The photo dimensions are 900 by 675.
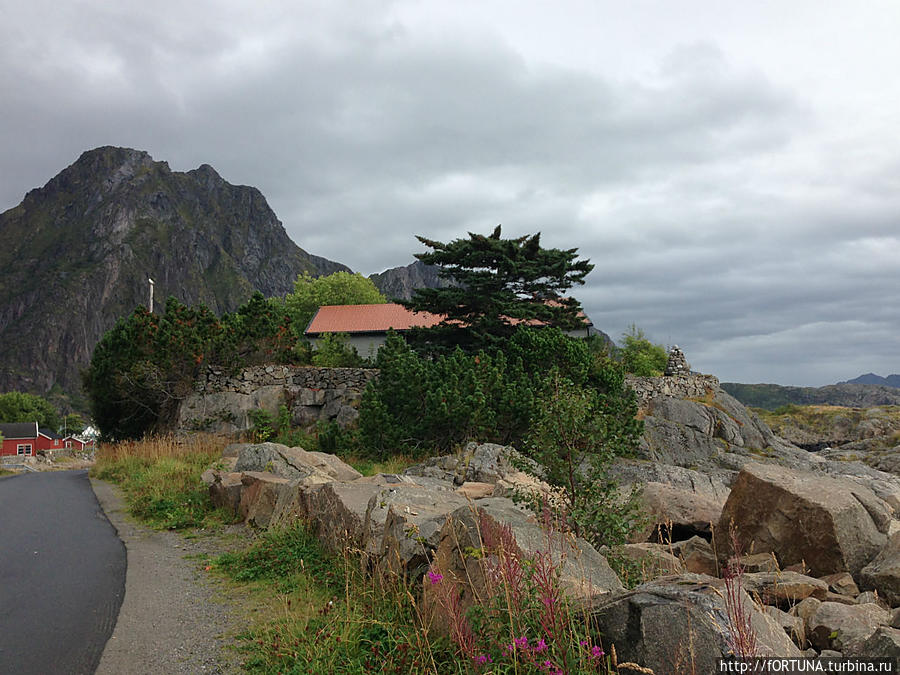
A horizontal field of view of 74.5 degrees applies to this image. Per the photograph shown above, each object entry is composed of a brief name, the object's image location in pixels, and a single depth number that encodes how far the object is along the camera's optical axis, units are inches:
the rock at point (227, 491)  483.5
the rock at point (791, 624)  159.0
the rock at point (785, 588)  201.9
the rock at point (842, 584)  238.5
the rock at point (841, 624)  156.6
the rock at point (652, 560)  249.5
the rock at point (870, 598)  221.0
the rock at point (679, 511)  385.7
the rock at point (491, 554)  176.2
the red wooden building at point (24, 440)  3767.2
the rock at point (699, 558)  308.0
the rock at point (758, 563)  259.2
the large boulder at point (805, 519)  274.1
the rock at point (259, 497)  428.2
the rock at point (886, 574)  232.1
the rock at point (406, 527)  232.8
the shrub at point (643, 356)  1608.0
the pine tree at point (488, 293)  1131.3
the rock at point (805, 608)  178.9
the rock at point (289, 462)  534.3
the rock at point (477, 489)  415.2
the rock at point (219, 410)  1106.7
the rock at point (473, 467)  583.5
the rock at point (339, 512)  289.3
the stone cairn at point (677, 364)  1540.4
